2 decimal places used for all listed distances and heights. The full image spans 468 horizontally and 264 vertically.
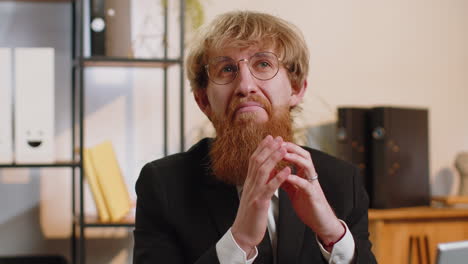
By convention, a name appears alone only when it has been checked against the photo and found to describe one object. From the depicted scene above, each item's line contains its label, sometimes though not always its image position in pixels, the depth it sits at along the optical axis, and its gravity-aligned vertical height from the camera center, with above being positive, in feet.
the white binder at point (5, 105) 6.59 +0.27
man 4.10 -0.35
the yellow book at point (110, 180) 6.83 -0.57
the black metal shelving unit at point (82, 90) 6.72 +0.48
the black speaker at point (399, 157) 7.59 -0.35
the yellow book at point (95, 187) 6.75 -0.63
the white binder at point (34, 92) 6.58 +0.40
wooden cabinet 7.32 -1.23
